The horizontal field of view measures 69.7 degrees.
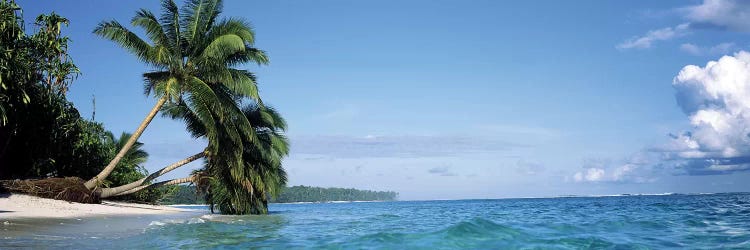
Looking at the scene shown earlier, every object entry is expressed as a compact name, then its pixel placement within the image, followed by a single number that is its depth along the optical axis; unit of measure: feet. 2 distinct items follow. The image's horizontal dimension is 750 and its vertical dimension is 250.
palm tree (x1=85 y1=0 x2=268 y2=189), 65.31
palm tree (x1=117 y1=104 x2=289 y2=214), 71.00
